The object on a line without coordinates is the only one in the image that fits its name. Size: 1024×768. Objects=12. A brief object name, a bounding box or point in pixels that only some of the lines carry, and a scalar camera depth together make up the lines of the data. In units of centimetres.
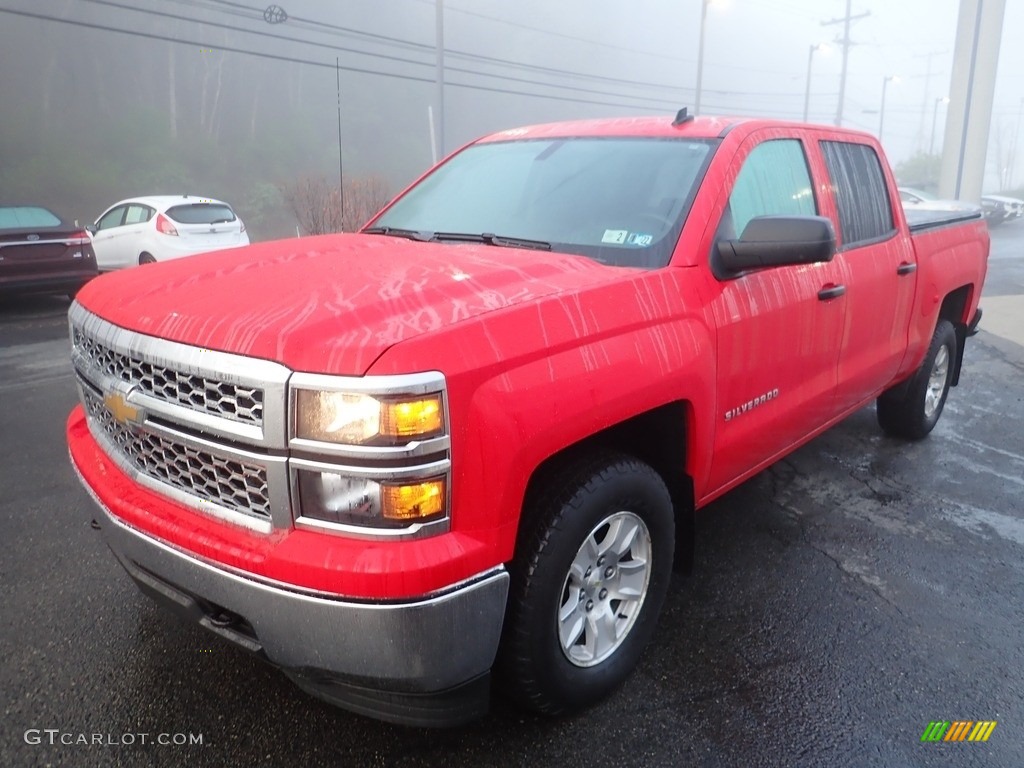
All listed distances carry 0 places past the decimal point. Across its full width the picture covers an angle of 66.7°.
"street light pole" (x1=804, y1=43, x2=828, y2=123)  3653
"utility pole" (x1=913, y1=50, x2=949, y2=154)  8006
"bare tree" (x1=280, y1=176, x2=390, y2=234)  1536
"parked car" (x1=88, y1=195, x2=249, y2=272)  1234
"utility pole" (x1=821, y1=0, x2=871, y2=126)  4732
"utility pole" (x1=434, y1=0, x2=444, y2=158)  1814
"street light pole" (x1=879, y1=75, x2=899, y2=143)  5295
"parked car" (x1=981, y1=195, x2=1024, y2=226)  2967
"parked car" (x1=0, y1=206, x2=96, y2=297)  977
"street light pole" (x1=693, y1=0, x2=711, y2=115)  2655
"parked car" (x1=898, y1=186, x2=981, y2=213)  2020
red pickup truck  182
